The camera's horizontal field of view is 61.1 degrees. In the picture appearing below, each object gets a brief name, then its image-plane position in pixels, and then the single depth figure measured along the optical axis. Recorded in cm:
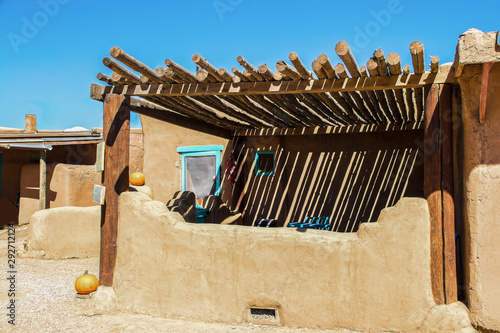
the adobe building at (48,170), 1295
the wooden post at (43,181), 1231
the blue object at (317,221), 827
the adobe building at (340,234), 447
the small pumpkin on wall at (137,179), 866
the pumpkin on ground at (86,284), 605
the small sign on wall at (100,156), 579
